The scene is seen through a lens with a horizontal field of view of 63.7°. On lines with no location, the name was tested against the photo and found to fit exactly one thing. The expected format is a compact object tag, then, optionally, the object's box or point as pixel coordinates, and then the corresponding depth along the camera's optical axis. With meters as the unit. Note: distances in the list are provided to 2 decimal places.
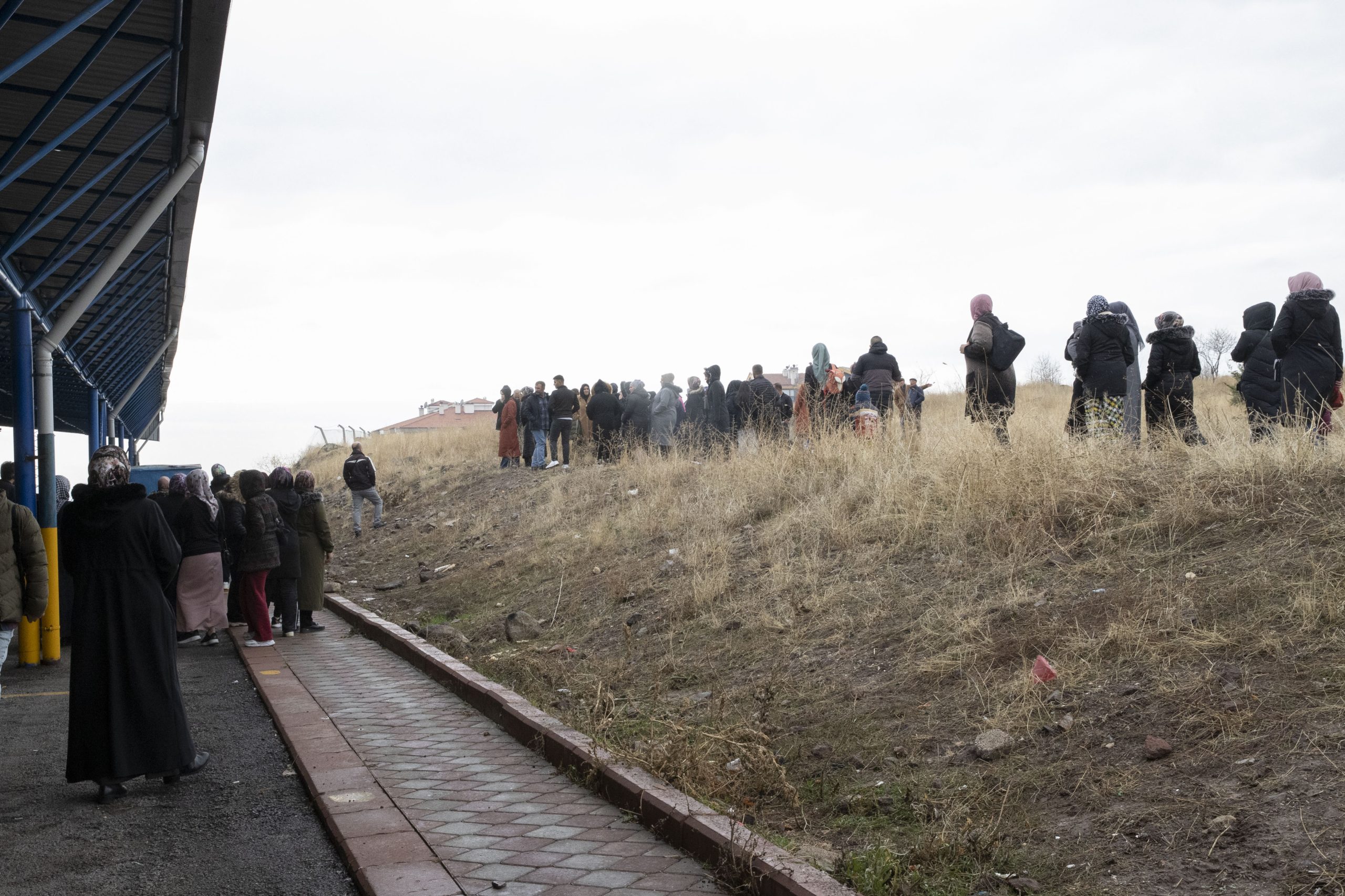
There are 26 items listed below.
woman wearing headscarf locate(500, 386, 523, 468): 23.08
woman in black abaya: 5.81
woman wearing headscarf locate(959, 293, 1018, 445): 11.19
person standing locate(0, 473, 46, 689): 7.35
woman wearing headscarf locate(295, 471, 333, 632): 11.86
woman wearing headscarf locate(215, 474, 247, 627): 11.25
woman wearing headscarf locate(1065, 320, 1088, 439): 10.56
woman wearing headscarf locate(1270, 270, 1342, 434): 9.24
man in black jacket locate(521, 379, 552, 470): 21.73
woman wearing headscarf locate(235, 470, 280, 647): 10.88
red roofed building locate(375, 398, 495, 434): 84.19
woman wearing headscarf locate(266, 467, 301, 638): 11.59
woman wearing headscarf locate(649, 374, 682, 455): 20.41
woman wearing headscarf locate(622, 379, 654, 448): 21.16
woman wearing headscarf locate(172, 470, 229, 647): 10.61
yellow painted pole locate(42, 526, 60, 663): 10.03
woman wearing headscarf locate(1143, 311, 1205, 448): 10.43
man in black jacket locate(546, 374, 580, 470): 21.27
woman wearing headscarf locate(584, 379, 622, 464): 21.11
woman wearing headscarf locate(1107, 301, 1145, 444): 10.60
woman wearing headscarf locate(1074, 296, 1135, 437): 10.33
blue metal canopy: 8.40
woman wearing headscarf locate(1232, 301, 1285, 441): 9.90
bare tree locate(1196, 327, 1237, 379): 39.34
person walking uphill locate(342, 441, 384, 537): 20.64
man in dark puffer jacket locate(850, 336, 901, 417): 15.34
